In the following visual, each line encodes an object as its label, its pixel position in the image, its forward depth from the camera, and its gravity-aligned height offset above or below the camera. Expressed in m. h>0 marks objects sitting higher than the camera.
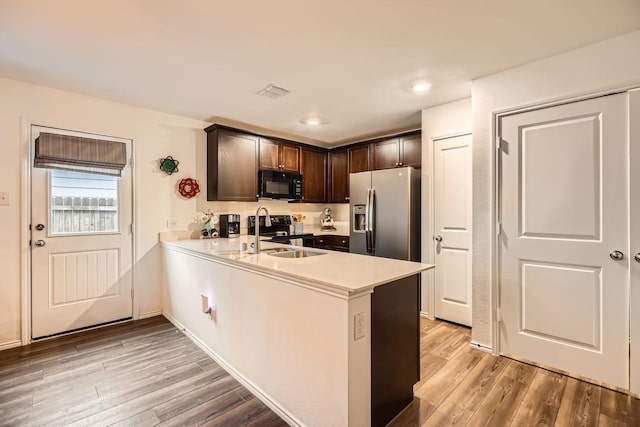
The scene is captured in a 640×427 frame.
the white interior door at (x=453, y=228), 3.13 -0.15
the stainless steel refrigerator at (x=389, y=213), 3.40 +0.01
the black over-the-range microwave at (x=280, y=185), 4.13 +0.43
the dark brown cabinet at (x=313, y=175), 4.74 +0.64
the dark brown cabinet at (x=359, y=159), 4.46 +0.85
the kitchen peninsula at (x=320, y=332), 1.46 -0.69
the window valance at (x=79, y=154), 2.75 +0.60
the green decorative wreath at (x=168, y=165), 3.49 +0.58
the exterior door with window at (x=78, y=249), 2.83 -0.34
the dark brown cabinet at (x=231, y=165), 3.72 +0.64
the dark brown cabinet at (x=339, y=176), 4.79 +0.63
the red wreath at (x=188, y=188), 3.65 +0.34
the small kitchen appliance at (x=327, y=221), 5.24 -0.12
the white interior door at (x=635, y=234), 1.93 -0.14
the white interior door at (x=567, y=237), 2.01 -0.18
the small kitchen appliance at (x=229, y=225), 3.94 -0.14
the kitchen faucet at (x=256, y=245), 2.50 -0.26
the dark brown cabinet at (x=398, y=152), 3.85 +0.85
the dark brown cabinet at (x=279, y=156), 4.18 +0.86
